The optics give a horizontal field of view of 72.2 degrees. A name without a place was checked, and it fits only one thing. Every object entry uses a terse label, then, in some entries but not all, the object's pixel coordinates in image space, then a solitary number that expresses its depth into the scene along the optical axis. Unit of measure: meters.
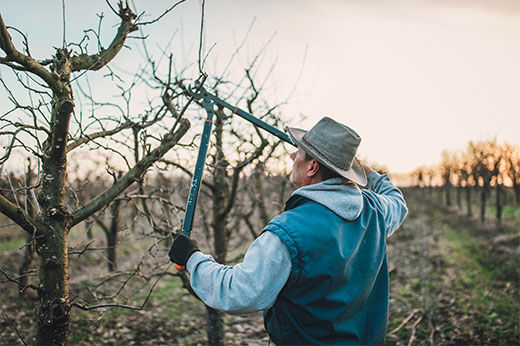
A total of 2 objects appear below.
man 1.72
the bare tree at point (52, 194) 2.28
